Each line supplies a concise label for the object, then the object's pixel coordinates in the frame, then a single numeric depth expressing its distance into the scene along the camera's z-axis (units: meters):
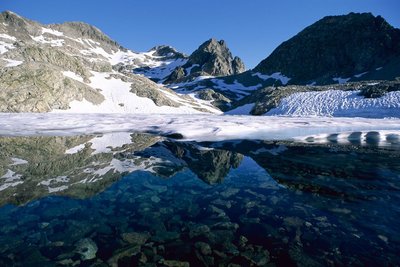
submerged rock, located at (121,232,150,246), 4.77
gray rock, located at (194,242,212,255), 4.50
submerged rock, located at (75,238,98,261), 4.36
